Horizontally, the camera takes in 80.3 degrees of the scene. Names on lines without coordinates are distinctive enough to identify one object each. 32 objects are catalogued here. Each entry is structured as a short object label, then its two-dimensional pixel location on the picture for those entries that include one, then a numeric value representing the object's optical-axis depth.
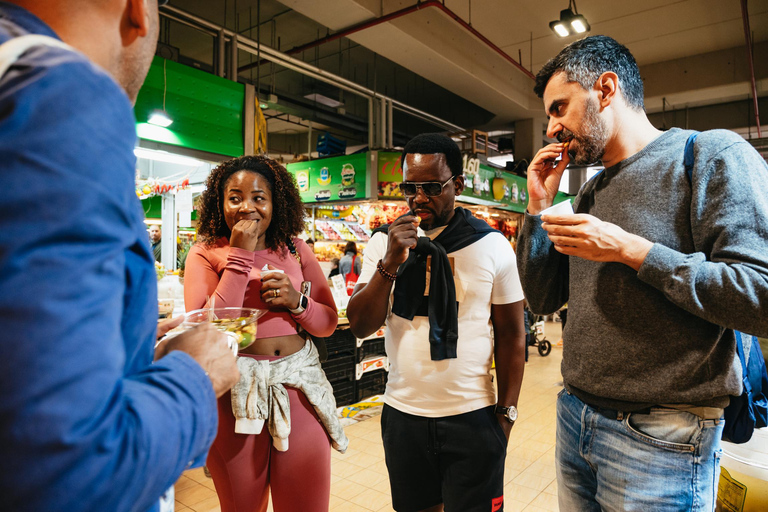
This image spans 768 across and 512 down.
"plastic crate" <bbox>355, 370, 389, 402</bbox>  5.07
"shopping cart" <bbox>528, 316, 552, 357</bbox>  7.51
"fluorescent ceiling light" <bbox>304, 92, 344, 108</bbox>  11.04
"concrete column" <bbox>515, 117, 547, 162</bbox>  11.49
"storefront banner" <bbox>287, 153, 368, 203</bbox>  8.51
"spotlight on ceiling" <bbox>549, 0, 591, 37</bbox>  6.29
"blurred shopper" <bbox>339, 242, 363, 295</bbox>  8.41
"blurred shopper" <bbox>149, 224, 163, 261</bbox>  5.95
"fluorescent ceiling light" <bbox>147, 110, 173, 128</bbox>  4.53
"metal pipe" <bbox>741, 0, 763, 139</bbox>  5.89
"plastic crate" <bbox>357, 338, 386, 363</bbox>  5.00
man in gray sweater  1.13
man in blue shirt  0.49
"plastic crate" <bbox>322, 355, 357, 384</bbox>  4.71
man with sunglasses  1.70
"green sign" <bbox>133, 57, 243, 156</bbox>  4.60
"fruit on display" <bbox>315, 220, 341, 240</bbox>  9.35
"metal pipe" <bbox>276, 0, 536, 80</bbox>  5.93
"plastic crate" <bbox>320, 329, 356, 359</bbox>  4.66
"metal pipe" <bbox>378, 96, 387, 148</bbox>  8.71
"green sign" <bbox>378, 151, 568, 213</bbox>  8.33
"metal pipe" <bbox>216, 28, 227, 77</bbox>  5.46
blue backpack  1.22
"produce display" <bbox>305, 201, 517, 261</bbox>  9.41
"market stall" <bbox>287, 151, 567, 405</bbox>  8.35
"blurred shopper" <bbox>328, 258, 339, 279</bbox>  9.15
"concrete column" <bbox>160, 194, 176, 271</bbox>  5.70
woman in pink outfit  1.71
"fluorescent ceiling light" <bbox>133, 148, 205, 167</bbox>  4.84
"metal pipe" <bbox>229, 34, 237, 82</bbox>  5.67
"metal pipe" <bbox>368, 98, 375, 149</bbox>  8.55
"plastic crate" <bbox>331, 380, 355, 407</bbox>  4.84
